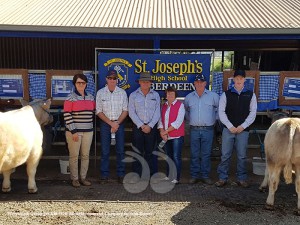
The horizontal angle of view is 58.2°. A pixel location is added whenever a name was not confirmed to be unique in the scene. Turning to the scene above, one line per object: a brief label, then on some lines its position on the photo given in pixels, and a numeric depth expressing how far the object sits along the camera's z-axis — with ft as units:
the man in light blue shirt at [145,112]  15.56
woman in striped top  15.00
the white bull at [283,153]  12.96
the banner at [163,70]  17.57
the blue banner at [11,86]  18.01
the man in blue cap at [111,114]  15.48
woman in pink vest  15.54
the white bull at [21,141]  13.10
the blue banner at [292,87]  18.24
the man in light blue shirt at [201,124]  15.62
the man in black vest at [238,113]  15.18
